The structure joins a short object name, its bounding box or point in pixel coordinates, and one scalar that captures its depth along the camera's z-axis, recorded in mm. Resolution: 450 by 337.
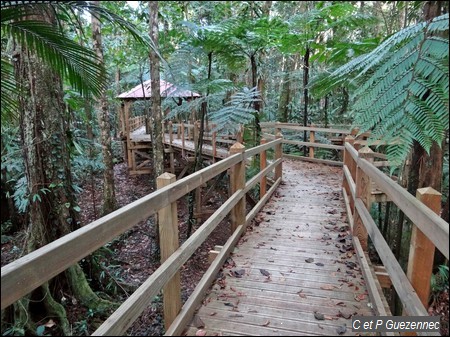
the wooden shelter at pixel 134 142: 15781
